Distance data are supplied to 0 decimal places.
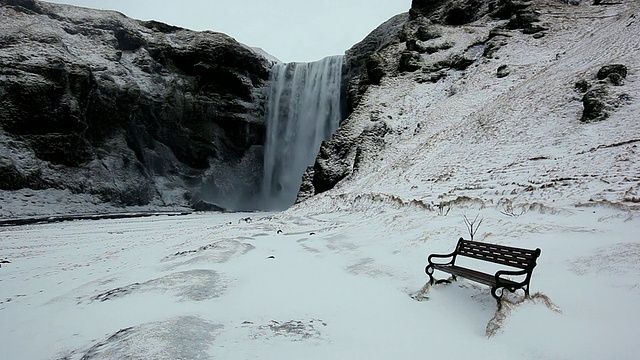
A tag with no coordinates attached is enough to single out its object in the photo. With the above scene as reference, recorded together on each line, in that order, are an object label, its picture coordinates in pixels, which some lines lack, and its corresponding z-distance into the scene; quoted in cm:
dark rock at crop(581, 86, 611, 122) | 1384
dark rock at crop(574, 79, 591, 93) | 1651
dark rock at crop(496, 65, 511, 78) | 2509
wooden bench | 377
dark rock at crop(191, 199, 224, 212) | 3941
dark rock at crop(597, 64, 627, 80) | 1550
